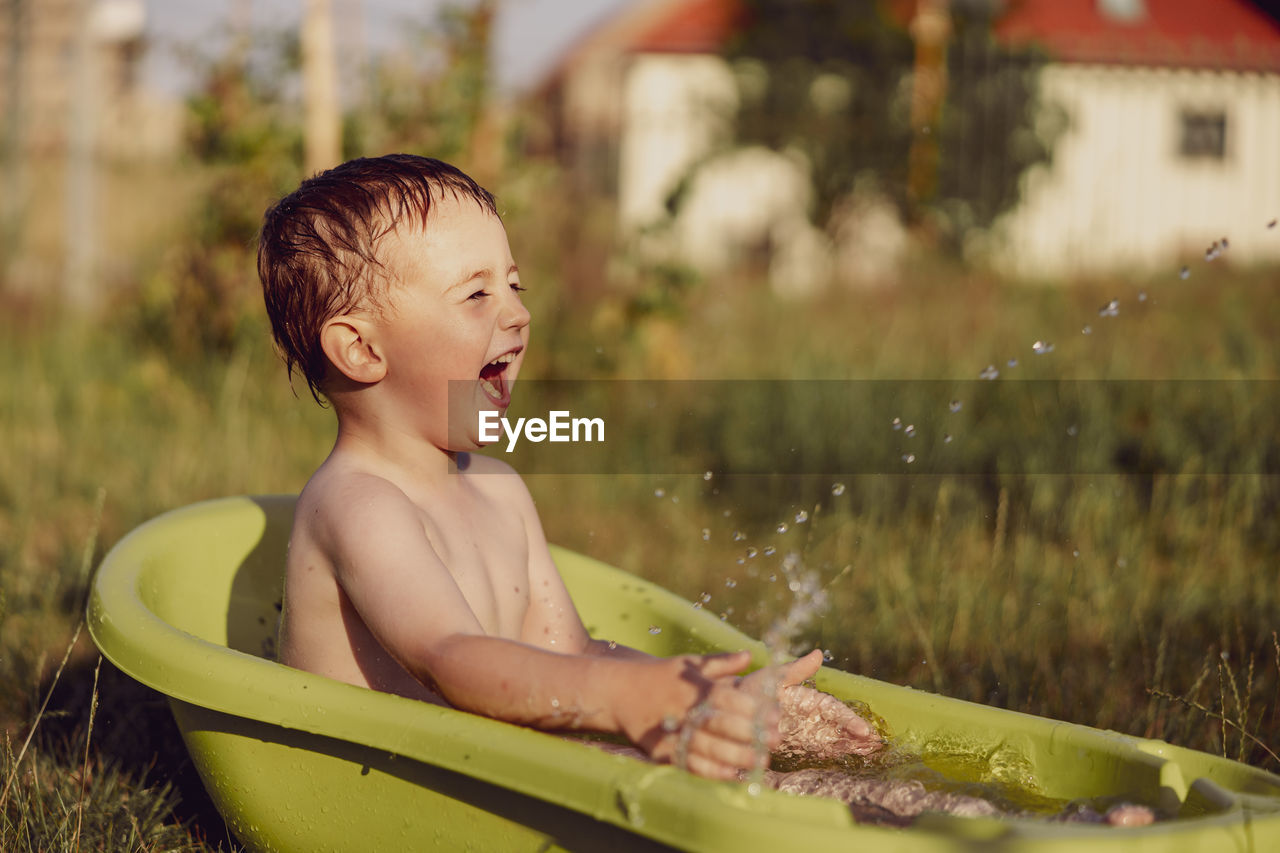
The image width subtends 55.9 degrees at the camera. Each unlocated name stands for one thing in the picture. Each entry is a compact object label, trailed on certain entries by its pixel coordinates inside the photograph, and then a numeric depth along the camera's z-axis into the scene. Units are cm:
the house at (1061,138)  1120
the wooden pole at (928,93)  1066
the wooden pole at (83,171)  669
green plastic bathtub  118
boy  160
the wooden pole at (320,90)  477
